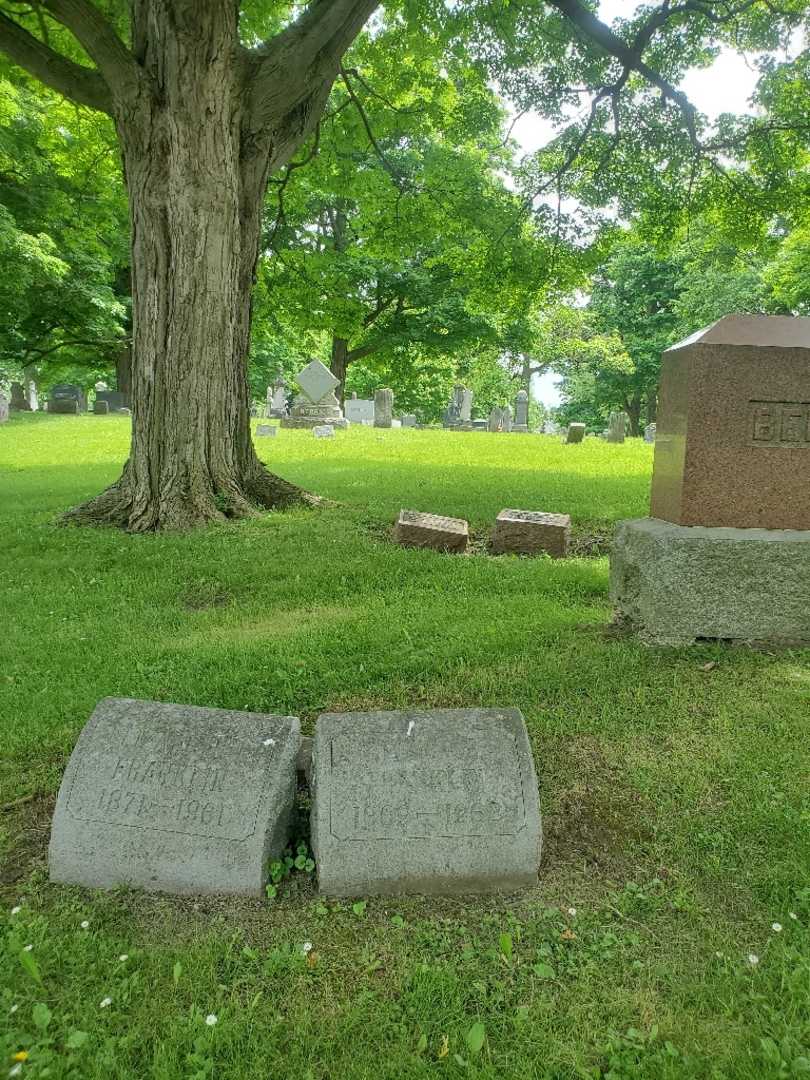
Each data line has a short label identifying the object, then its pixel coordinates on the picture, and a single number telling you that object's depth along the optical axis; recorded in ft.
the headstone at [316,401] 81.30
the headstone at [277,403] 105.17
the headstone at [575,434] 73.15
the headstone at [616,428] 78.27
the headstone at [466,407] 123.77
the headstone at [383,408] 100.15
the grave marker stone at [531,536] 24.79
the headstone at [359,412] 117.91
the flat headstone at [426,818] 9.04
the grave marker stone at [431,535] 24.34
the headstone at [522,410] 116.98
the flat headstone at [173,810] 9.02
